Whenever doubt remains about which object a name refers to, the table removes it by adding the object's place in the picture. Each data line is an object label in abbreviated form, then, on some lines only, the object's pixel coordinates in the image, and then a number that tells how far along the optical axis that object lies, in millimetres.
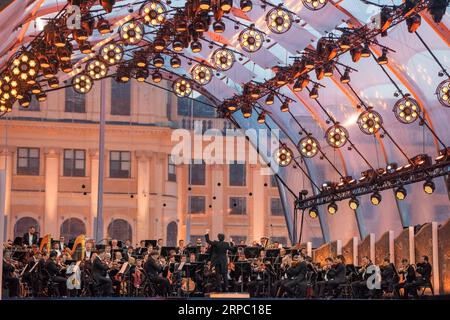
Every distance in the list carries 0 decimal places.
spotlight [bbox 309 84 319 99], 30453
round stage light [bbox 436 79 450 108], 23781
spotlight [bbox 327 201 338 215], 33434
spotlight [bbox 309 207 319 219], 35688
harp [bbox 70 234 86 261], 27500
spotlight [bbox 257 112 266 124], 34625
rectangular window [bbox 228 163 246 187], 48781
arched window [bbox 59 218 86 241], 48312
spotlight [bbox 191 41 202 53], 27250
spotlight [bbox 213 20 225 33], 24341
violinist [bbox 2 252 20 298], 22250
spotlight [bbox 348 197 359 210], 32312
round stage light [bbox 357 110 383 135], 27672
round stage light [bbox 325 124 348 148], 29578
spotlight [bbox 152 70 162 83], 34250
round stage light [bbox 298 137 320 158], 31078
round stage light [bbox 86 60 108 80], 28766
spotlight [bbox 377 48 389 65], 26000
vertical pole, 35625
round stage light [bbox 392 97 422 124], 25750
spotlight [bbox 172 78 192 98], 32469
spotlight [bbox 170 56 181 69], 29966
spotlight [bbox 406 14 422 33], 23000
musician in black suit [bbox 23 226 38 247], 28908
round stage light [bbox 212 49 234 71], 27078
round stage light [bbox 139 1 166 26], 23828
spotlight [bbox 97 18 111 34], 24391
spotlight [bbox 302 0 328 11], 21750
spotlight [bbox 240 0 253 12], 22969
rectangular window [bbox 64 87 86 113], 48156
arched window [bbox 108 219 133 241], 49062
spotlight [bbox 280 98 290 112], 33094
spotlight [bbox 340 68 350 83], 28344
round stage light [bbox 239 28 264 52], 25203
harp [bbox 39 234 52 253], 28503
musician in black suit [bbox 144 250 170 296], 23797
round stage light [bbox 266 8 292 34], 23484
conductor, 24547
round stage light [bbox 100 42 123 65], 27484
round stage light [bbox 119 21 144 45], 25141
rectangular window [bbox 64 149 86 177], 48281
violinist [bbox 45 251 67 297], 23094
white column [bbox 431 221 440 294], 25984
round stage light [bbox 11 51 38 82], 25125
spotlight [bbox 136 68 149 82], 32344
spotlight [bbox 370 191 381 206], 30719
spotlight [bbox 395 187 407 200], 29016
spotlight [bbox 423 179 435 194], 27234
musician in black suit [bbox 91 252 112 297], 22922
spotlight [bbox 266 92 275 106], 32656
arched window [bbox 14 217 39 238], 48031
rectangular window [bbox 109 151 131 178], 49000
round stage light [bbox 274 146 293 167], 33594
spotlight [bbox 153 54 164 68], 30484
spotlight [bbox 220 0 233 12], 21734
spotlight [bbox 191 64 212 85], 29359
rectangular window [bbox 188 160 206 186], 49344
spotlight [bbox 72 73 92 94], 29500
